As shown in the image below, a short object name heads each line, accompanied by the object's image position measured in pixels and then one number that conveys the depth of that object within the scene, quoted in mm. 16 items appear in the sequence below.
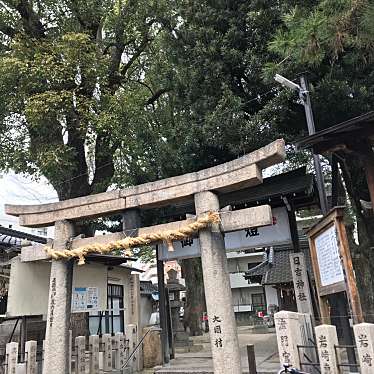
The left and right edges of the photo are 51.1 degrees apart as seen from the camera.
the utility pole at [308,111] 8586
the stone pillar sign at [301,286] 9281
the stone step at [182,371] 9628
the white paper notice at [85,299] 10578
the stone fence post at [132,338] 11711
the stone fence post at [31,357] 9031
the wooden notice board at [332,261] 5492
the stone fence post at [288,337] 6008
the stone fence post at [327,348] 5430
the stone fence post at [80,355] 10219
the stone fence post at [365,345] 4891
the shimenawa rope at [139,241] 6906
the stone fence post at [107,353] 11058
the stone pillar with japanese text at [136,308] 11880
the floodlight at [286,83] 8805
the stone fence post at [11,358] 8789
